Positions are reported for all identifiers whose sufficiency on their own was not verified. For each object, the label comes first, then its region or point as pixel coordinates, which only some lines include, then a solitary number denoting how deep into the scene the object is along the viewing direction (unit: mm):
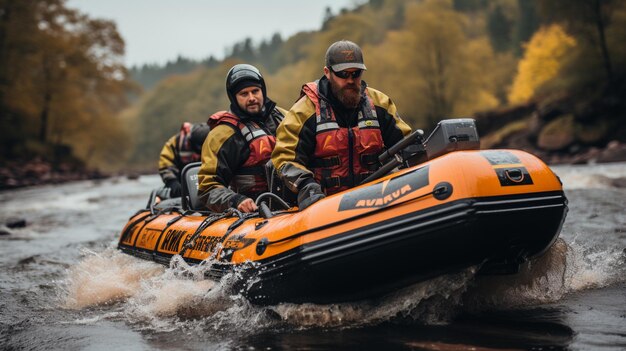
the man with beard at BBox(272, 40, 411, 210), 4984
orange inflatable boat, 3836
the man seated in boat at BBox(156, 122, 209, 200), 8992
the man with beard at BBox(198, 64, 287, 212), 5832
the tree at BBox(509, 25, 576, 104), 33281
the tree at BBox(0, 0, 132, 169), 27891
